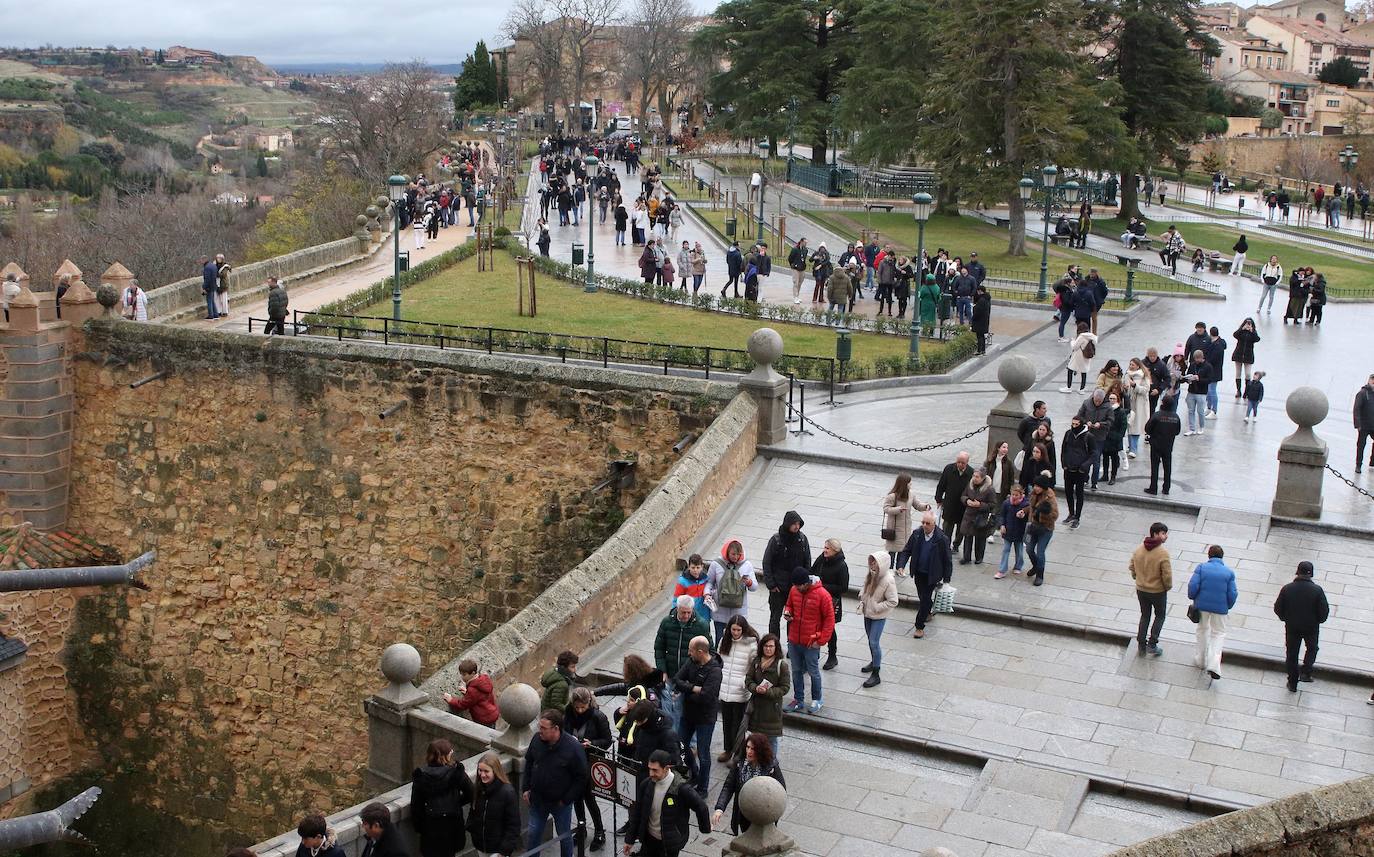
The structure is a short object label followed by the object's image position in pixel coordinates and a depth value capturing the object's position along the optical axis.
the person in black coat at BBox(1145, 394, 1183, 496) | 15.55
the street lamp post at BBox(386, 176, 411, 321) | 26.05
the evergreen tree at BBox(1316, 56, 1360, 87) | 96.00
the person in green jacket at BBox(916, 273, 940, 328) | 26.02
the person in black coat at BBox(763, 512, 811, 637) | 11.95
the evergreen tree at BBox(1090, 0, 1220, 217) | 45.19
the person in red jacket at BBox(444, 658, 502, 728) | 10.67
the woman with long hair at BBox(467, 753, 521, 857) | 9.11
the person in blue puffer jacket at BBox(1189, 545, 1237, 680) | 11.59
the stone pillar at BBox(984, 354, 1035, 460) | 15.33
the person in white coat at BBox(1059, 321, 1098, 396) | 20.56
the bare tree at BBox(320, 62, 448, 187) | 61.28
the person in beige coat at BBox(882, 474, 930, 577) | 13.20
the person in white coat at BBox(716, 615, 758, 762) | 10.13
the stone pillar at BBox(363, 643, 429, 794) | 10.59
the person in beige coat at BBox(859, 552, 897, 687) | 11.45
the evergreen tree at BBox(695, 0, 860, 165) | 52.69
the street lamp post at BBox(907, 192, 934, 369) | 23.47
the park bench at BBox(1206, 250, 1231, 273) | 38.72
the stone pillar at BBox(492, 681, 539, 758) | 9.62
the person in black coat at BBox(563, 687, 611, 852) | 9.55
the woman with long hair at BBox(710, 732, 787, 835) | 8.84
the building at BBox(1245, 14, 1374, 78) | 103.50
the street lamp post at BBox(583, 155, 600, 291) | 31.20
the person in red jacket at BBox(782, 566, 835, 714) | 10.91
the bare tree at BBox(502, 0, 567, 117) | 85.25
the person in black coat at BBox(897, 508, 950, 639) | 12.38
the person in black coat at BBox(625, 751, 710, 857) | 8.73
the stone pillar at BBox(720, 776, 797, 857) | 8.43
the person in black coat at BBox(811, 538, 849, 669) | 11.57
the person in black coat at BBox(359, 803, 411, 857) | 8.52
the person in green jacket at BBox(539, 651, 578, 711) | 9.91
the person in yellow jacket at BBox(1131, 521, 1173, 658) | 11.96
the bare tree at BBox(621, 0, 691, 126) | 91.44
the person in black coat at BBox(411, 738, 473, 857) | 9.11
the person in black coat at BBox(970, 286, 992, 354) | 24.94
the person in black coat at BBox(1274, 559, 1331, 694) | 11.37
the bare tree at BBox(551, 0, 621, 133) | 85.56
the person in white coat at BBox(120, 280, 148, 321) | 21.91
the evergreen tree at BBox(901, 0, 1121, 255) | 37.78
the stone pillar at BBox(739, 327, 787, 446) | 16.41
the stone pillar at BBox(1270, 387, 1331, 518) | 14.89
